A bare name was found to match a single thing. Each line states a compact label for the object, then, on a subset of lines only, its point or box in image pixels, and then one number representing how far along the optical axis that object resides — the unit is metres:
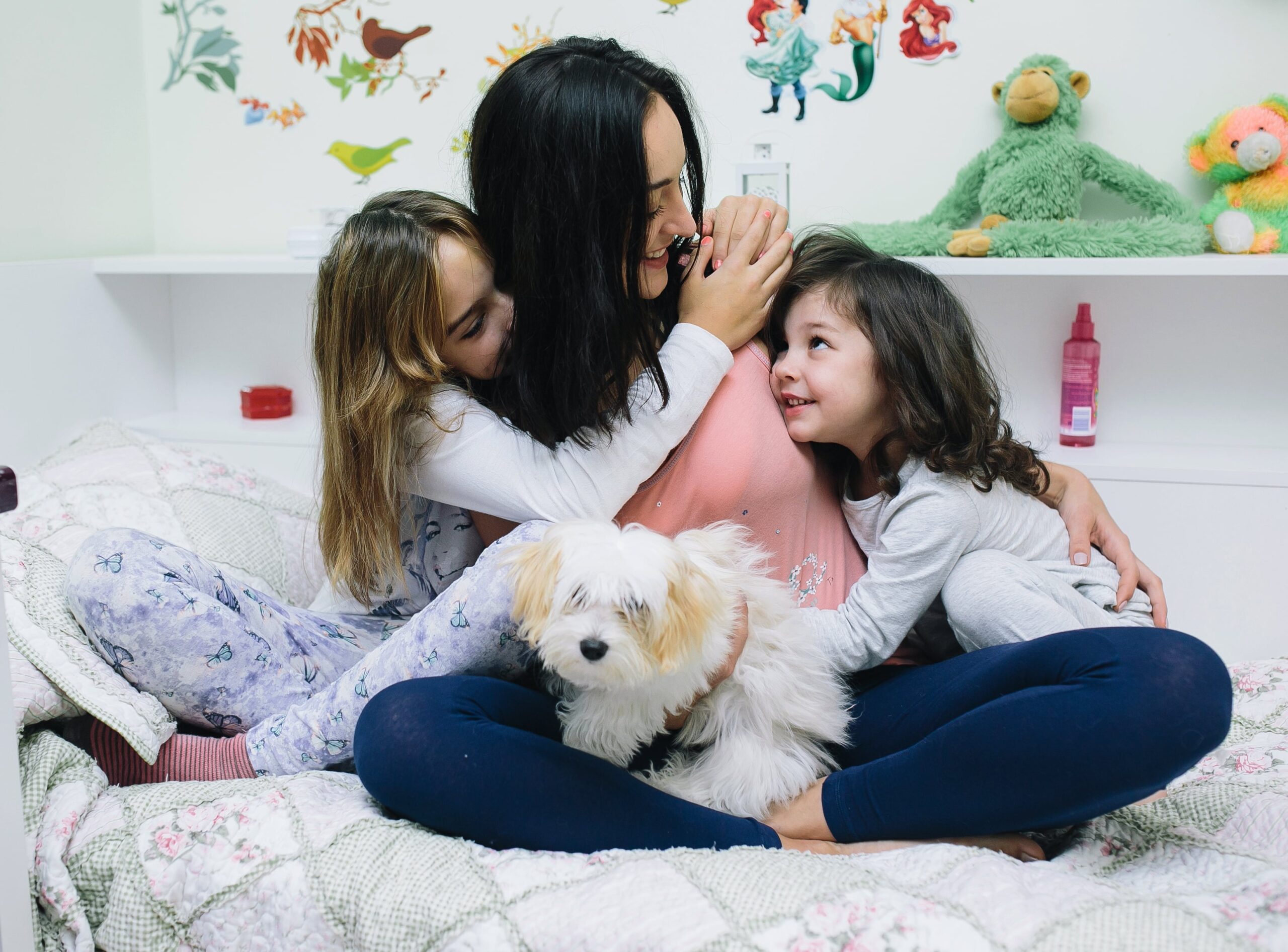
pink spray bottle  1.58
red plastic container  1.98
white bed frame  0.79
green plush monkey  1.46
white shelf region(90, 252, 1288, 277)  1.38
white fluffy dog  0.77
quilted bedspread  0.78
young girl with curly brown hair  1.06
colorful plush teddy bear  1.43
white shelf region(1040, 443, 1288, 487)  1.48
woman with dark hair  0.89
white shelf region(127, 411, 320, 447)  1.88
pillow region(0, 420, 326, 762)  1.04
